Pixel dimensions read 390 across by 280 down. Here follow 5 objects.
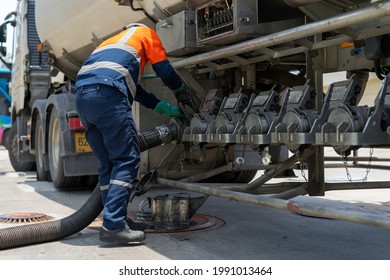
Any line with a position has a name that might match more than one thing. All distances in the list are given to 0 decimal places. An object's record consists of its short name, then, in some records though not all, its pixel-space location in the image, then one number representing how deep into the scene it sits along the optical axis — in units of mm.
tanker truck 3432
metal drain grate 5074
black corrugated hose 4105
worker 4031
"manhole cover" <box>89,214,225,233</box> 4695
